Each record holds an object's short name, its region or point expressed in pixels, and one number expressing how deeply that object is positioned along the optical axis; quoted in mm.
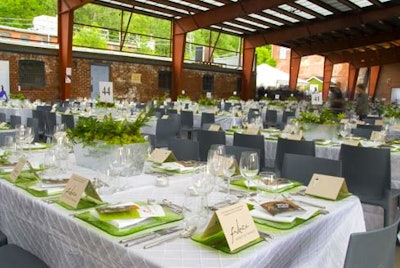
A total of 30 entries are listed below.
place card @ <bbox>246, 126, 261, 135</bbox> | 4891
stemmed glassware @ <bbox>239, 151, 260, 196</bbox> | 2098
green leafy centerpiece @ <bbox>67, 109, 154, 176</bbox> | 2441
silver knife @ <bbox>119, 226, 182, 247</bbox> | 1440
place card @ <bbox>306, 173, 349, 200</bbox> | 2082
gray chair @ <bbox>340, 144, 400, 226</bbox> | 3348
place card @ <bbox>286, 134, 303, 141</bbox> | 4297
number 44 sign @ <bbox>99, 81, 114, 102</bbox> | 7281
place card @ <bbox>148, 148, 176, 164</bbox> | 2871
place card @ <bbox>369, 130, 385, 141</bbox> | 4422
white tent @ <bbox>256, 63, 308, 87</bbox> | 21562
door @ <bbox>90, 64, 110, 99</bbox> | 14891
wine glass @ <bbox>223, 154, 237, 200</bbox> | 2145
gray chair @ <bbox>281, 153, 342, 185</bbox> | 2752
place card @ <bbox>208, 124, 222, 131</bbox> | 4998
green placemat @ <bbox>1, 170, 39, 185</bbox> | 2225
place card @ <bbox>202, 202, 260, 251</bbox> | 1420
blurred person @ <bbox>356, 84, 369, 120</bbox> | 9617
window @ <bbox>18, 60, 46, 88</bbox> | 12992
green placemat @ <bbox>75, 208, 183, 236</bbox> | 1534
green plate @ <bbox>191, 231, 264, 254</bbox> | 1414
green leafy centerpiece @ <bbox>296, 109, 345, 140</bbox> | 4613
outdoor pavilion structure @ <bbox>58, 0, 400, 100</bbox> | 13703
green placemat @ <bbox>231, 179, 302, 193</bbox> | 2260
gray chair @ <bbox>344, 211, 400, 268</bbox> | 1304
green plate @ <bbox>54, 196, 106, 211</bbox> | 1827
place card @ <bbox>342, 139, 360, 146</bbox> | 4105
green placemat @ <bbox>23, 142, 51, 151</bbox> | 3297
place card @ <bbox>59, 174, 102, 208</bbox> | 1819
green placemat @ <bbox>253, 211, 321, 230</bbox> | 1643
